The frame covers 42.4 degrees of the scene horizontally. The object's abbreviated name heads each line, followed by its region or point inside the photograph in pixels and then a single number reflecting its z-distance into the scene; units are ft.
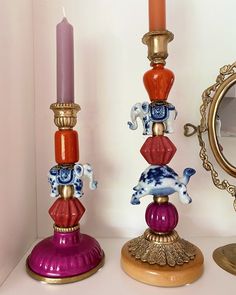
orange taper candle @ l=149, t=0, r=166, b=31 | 1.31
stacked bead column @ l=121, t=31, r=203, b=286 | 1.29
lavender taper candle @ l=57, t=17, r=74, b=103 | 1.32
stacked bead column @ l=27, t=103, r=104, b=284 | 1.30
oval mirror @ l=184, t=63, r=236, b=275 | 1.52
